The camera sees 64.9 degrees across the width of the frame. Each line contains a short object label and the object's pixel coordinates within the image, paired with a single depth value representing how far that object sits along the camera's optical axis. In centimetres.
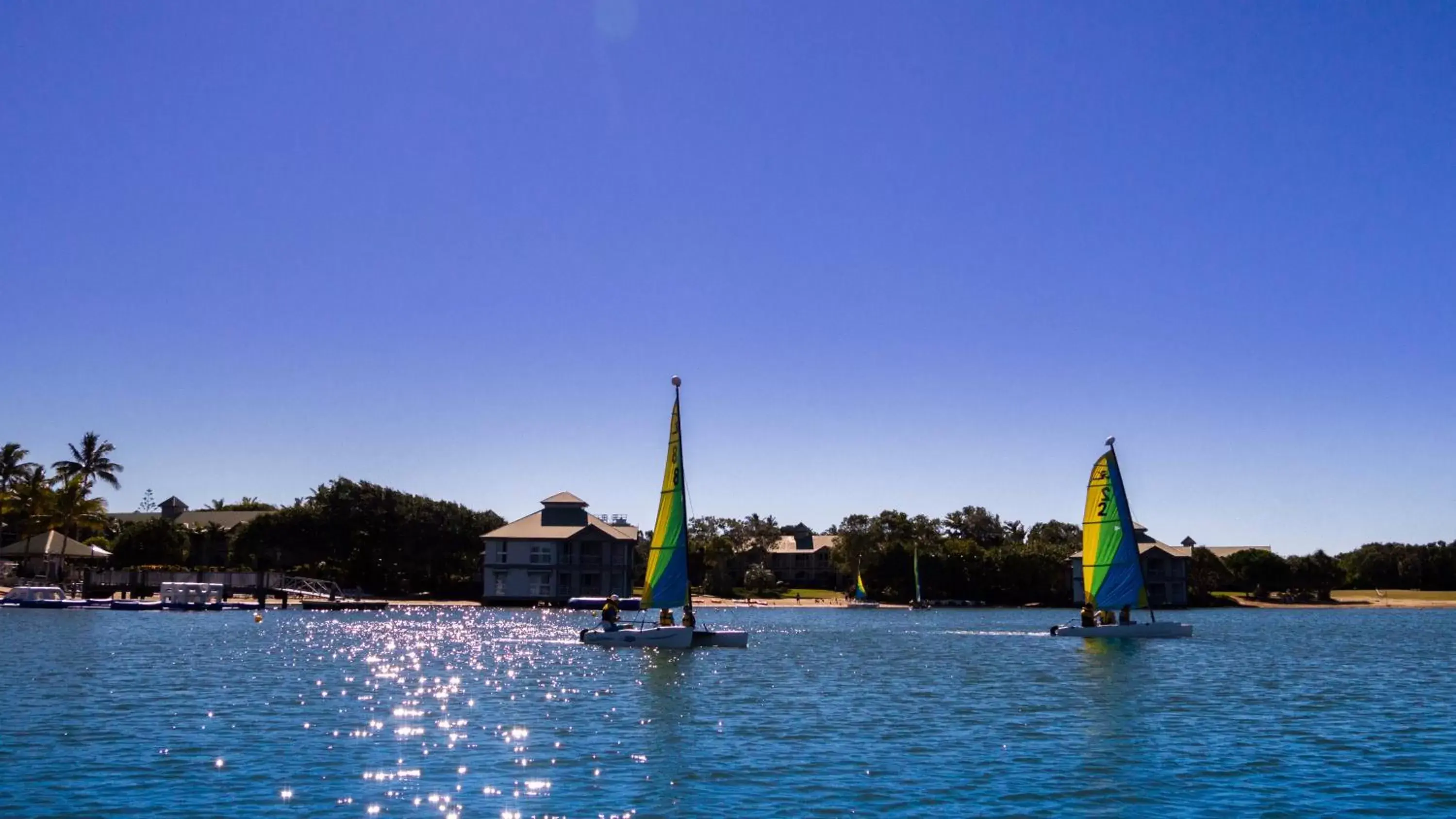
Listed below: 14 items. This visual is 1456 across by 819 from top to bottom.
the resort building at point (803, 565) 16762
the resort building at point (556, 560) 10750
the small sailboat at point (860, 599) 11650
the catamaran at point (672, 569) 4950
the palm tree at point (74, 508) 10594
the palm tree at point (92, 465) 12600
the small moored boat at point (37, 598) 8506
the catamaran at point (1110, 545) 6181
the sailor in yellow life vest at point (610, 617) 5304
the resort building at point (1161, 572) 12219
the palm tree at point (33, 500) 10662
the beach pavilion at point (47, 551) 10319
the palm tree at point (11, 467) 12300
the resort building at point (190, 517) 15025
